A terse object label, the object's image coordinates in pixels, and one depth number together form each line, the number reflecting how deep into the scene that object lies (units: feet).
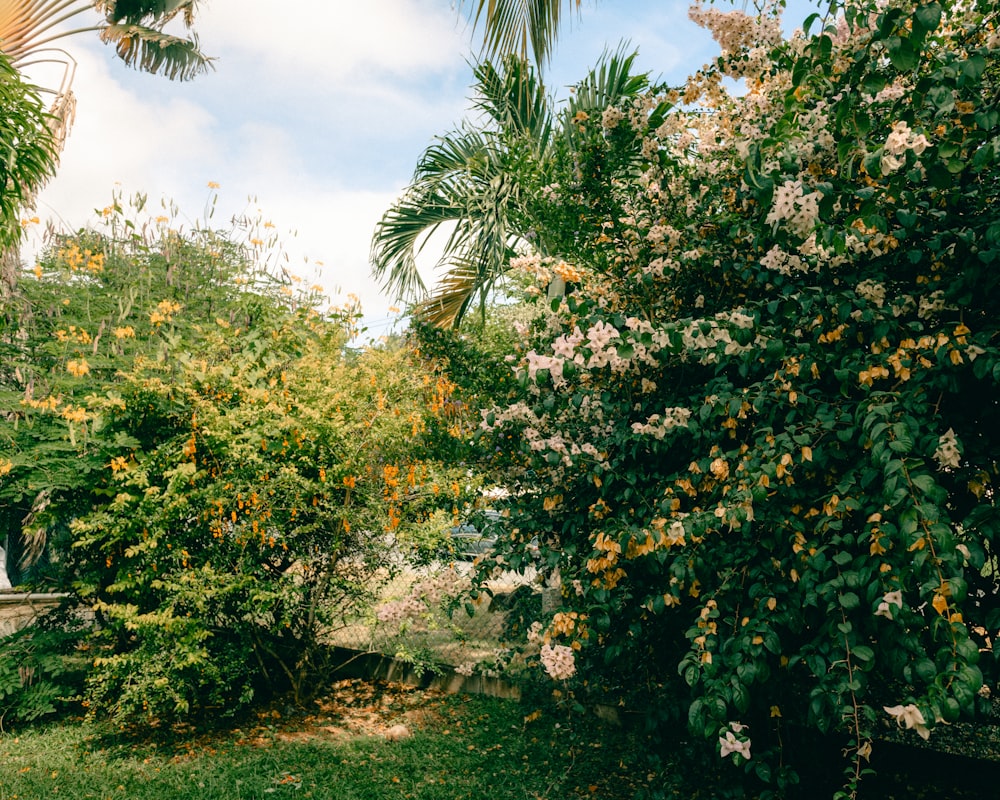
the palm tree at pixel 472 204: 19.99
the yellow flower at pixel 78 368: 16.66
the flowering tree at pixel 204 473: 16.84
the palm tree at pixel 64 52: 15.93
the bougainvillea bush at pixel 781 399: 7.20
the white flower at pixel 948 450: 7.45
